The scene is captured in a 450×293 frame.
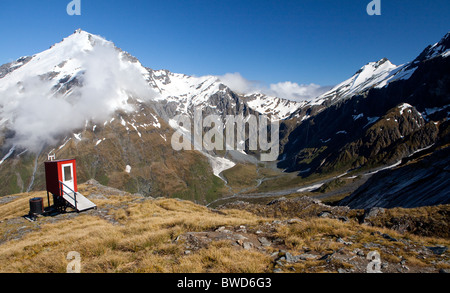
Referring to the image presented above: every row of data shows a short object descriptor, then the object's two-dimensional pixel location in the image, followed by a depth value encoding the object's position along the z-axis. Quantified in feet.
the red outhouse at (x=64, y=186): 92.99
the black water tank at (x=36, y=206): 89.40
